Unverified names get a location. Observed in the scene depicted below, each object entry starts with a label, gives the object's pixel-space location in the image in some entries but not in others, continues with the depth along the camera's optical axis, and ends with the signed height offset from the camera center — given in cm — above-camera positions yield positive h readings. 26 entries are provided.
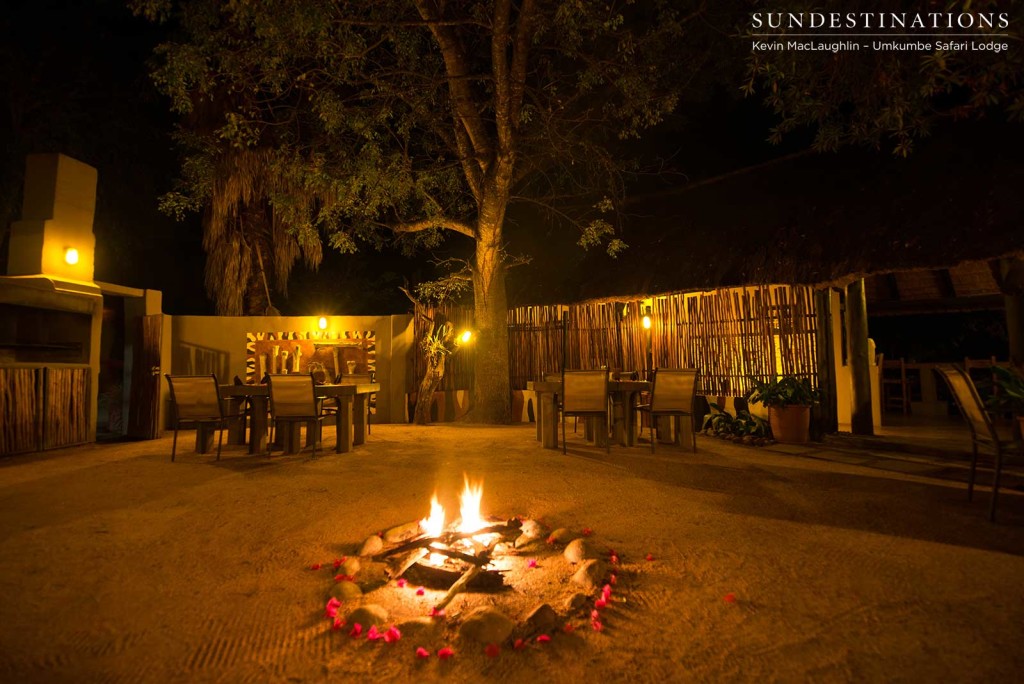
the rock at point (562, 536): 339 -95
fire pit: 234 -100
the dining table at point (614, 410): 700 -39
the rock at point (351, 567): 295 -98
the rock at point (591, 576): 275 -98
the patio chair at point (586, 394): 666 -17
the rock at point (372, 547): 324 -96
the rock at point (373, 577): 283 -102
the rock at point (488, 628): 225 -100
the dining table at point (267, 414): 677 -39
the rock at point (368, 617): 238 -100
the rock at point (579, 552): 308 -95
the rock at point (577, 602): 250 -100
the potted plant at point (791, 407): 750 -40
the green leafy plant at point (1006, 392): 498 -15
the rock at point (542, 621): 231 -100
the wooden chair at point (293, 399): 643 -19
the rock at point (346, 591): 267 -100
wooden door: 895 -4
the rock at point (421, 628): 233 -104
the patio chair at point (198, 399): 662 -19
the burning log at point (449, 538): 322 -95
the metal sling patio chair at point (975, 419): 372 -30
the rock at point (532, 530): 352 -96
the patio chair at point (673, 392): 670 -16
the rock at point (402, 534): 349 -96
